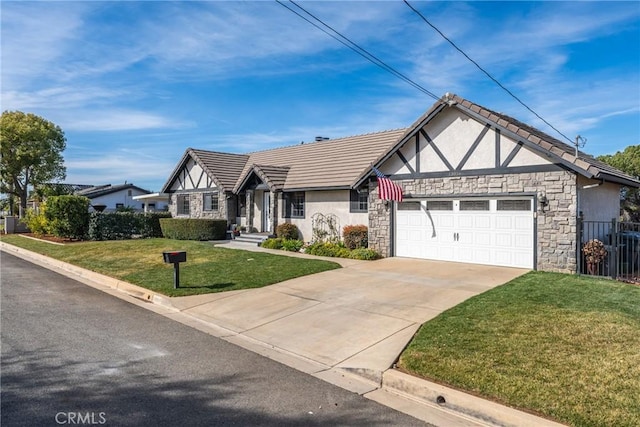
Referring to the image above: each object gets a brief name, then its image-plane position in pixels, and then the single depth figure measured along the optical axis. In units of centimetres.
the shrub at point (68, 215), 2277
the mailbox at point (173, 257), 1055
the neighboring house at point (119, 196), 4672
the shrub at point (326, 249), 1661
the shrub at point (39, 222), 2470
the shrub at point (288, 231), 2058
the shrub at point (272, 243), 1934
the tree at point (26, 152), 3741
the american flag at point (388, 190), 1480
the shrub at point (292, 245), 1850
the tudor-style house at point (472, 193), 1191
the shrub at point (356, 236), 1719
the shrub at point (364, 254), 1544
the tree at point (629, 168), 2538
